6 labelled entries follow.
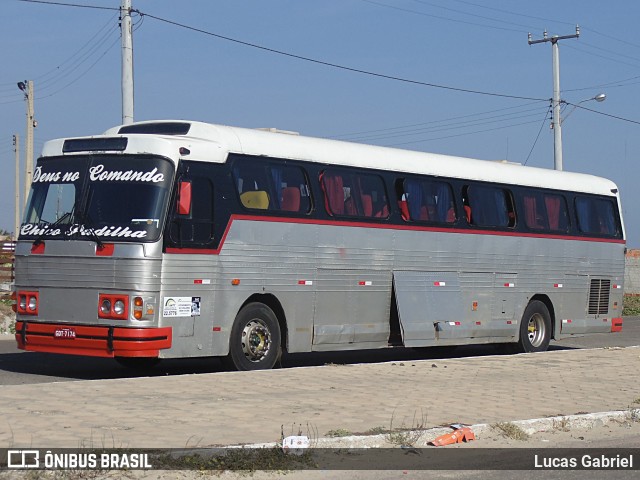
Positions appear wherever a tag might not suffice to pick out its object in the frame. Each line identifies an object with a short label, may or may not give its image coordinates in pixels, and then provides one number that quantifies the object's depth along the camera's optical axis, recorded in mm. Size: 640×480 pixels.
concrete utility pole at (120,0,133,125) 24281
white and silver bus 14859
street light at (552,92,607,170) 44375
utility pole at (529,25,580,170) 44488
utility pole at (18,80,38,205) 43238
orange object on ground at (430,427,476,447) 10219
